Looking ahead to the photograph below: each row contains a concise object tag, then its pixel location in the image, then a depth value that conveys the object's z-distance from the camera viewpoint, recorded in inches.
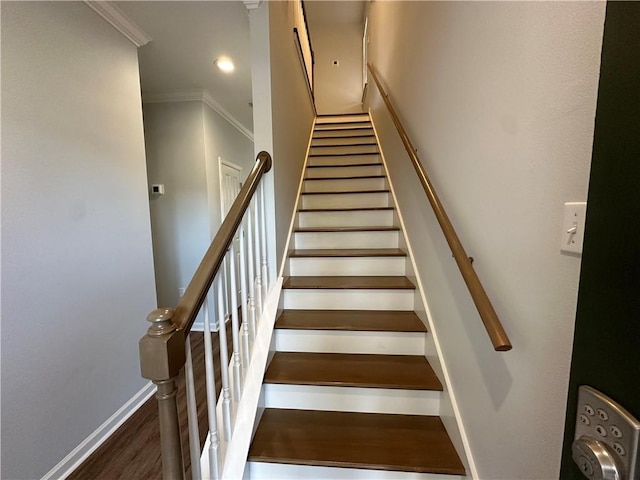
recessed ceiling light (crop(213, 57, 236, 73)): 101.8
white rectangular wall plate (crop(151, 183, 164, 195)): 133.5
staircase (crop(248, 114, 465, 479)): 47.1
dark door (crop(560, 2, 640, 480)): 13.4
